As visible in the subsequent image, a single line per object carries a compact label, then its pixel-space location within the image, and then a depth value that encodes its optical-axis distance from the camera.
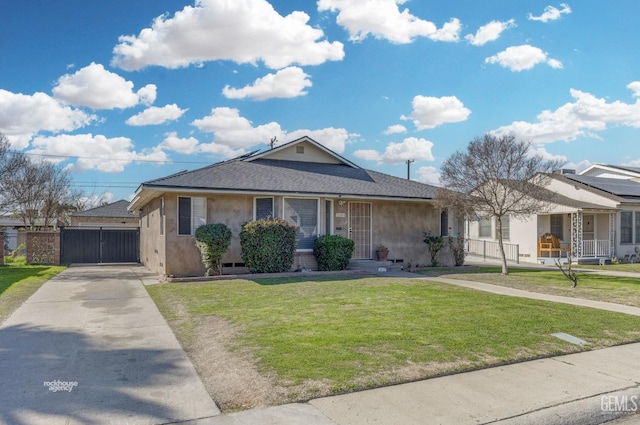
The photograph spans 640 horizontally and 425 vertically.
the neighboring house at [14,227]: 30.72
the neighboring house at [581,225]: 23.03
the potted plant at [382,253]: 17.56
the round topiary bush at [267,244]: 14.65
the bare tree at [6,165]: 22.58
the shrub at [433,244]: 18.33
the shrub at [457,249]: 19.17
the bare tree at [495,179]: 15.45
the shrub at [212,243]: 14.11
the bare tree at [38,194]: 30.02
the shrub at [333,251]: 15.75
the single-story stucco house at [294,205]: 14.98
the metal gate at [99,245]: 21.91
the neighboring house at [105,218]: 35.06
